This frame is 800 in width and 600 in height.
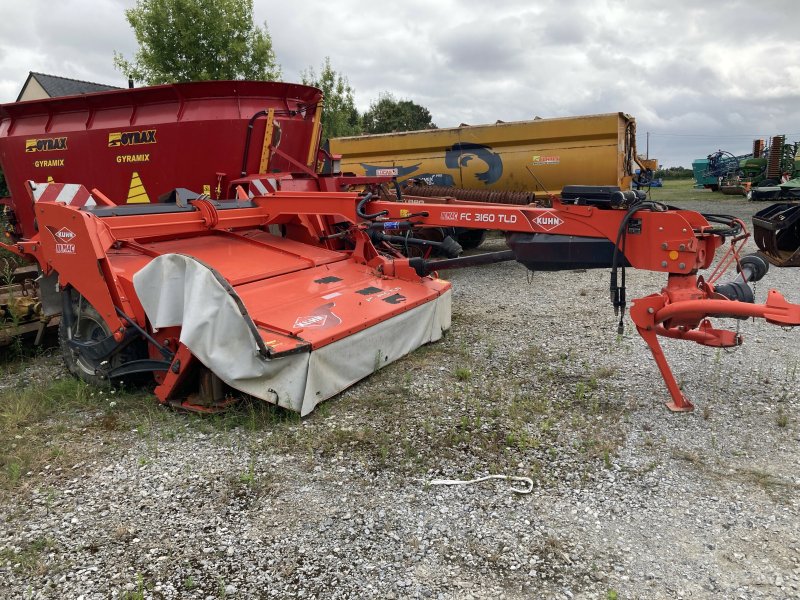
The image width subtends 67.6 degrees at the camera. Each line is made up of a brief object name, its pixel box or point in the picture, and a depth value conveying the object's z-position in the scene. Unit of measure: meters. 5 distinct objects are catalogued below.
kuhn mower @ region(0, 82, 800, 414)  3.58
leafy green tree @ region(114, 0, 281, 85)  14.83
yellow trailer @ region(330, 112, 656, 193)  9.06
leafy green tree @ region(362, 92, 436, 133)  29.06
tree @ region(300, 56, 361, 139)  18.97
